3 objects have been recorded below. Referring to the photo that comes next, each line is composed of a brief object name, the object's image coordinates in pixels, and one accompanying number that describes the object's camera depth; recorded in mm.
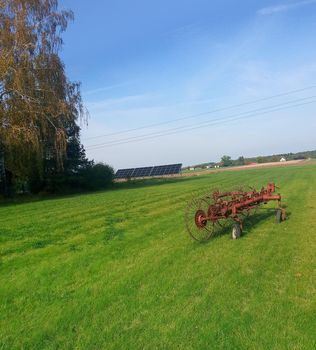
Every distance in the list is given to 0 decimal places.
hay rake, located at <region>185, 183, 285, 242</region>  8523
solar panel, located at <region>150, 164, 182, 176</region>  64212
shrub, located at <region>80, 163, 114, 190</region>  33000
